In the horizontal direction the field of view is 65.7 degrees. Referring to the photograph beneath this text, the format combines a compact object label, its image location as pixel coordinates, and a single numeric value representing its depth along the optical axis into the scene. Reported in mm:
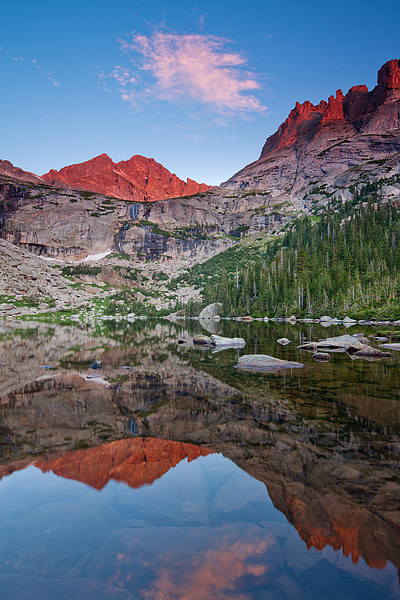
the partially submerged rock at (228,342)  34247
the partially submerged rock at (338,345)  27719
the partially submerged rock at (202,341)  35844
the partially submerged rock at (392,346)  29130
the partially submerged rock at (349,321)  69062
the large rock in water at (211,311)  123119
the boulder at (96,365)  21341
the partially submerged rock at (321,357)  23298
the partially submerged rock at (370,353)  25267
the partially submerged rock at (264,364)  20234
